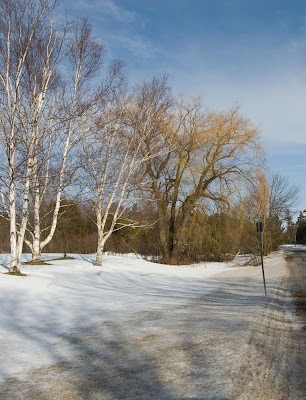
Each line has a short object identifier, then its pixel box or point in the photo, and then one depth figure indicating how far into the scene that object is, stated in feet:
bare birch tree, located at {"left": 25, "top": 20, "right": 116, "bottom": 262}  40.83
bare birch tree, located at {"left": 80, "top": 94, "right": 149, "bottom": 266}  47.42
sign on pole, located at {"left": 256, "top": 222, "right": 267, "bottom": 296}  32.64
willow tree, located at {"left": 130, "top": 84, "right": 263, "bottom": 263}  69.00
